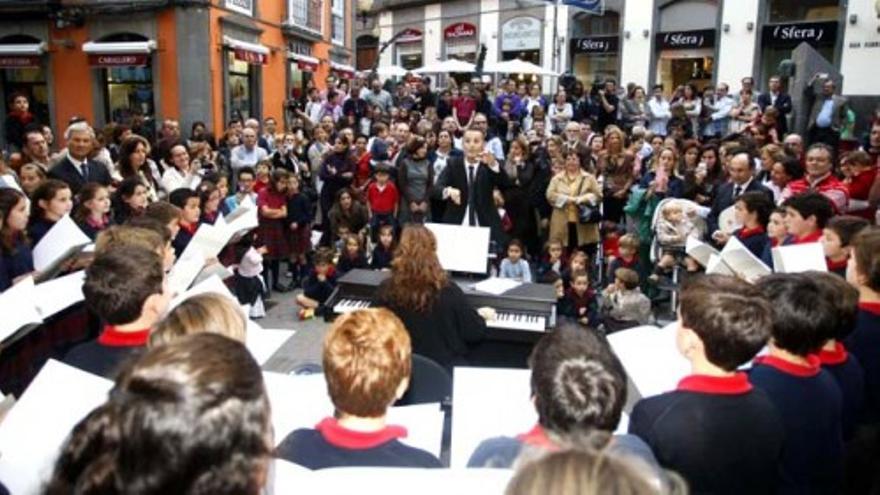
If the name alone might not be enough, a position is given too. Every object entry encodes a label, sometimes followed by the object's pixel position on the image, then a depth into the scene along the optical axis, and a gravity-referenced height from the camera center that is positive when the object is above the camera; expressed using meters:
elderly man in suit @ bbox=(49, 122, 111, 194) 5.84 -0.30
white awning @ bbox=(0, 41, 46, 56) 13.99 +1.50
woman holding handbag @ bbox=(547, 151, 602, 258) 7.38 -0.73
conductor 6.15 -0.45
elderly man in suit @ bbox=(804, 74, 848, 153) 9.80 +0.40
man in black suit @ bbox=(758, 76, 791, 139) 10.43 +0.64
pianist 3.65 -0.89
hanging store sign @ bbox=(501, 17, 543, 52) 25.78 +3.80
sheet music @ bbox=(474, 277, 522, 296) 4.84 -1.05
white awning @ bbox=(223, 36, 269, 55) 14.40 +1.79
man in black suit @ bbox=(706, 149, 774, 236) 5.88 -0.37
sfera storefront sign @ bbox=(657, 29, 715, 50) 19.97 +2.86
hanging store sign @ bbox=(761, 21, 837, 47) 17.72 +2.76
